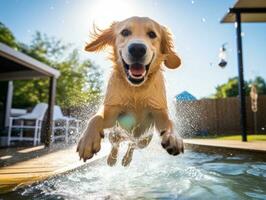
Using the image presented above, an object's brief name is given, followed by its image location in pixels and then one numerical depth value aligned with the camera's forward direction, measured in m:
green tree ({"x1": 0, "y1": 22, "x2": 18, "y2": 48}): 14.04
